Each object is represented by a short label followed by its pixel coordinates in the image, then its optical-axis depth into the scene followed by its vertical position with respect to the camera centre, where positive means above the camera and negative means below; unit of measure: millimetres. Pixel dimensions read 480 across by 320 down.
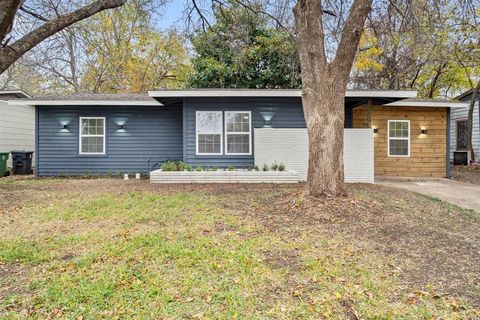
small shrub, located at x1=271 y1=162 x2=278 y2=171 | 9445 -341
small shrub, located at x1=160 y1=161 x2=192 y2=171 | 9273 -338
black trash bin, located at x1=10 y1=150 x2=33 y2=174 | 11812 -241
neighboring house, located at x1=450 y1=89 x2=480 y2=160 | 15148 +1409
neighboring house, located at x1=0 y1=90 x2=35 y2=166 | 12844 +1253
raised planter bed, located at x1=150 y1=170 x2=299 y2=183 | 8984 -601
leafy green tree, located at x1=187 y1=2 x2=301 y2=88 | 15172 +4474
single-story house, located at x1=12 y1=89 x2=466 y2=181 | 10914 +750
